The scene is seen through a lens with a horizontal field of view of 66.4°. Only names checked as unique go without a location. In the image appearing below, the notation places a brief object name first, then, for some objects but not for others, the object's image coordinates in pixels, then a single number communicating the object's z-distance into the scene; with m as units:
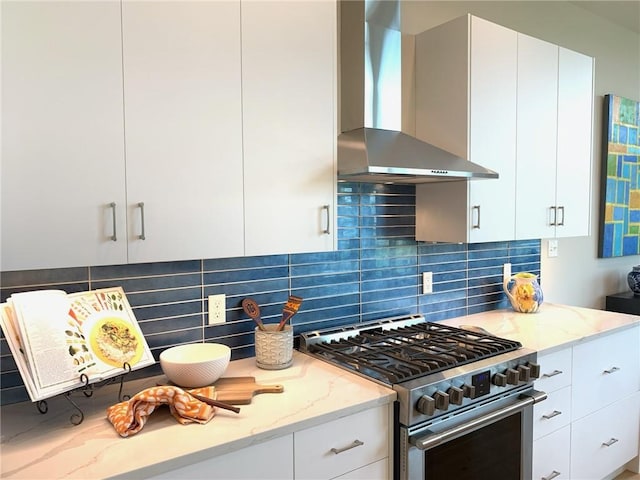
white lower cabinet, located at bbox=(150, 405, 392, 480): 1.36
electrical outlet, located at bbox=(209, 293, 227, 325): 1.99
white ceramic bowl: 1.64
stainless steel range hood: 2.05
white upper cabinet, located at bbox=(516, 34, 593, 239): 2.55
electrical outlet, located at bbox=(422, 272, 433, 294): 2.68
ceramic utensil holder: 1.90
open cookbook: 1.34
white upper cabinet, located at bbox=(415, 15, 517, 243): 2.32
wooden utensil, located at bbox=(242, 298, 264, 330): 1.99
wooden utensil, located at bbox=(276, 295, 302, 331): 1.94
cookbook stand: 1.44
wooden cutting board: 1.58
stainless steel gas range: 1.70
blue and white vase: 3.74
